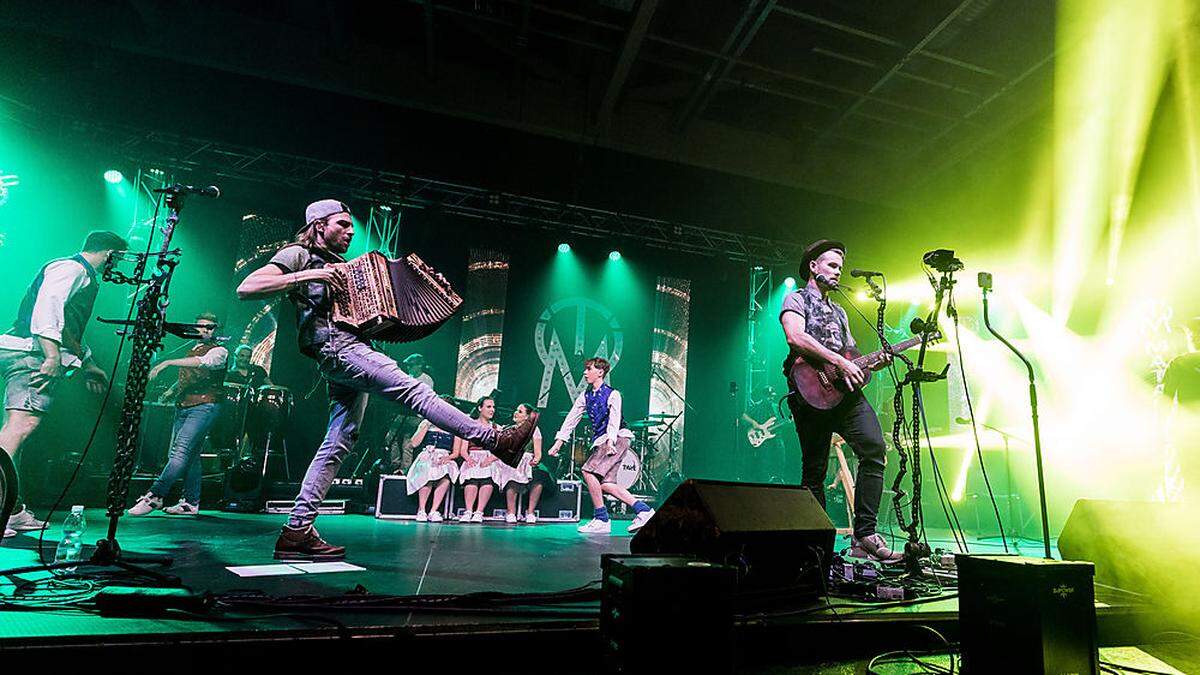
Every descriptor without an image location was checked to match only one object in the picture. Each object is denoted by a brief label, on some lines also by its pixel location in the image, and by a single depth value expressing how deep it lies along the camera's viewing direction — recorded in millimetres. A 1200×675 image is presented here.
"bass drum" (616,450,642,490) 9366
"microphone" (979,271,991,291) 3781
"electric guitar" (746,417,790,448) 11422
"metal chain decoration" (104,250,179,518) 3166
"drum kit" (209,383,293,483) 8117
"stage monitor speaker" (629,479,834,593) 2559
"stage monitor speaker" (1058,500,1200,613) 3008
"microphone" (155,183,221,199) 3225
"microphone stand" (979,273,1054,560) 3248
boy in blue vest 6828
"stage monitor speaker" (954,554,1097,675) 1892
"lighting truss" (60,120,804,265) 8969
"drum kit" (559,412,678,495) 9367
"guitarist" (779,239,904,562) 4012
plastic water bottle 3216
